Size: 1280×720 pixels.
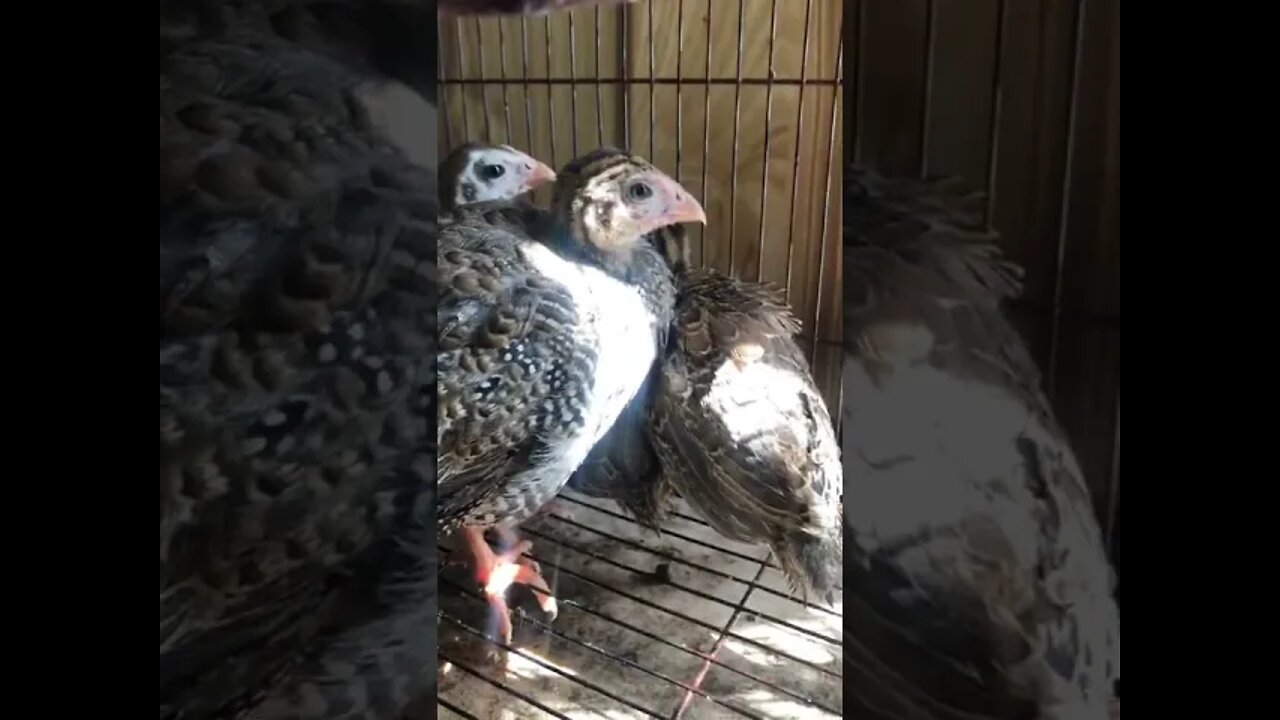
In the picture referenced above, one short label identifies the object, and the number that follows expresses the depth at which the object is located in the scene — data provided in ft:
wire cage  2.84
